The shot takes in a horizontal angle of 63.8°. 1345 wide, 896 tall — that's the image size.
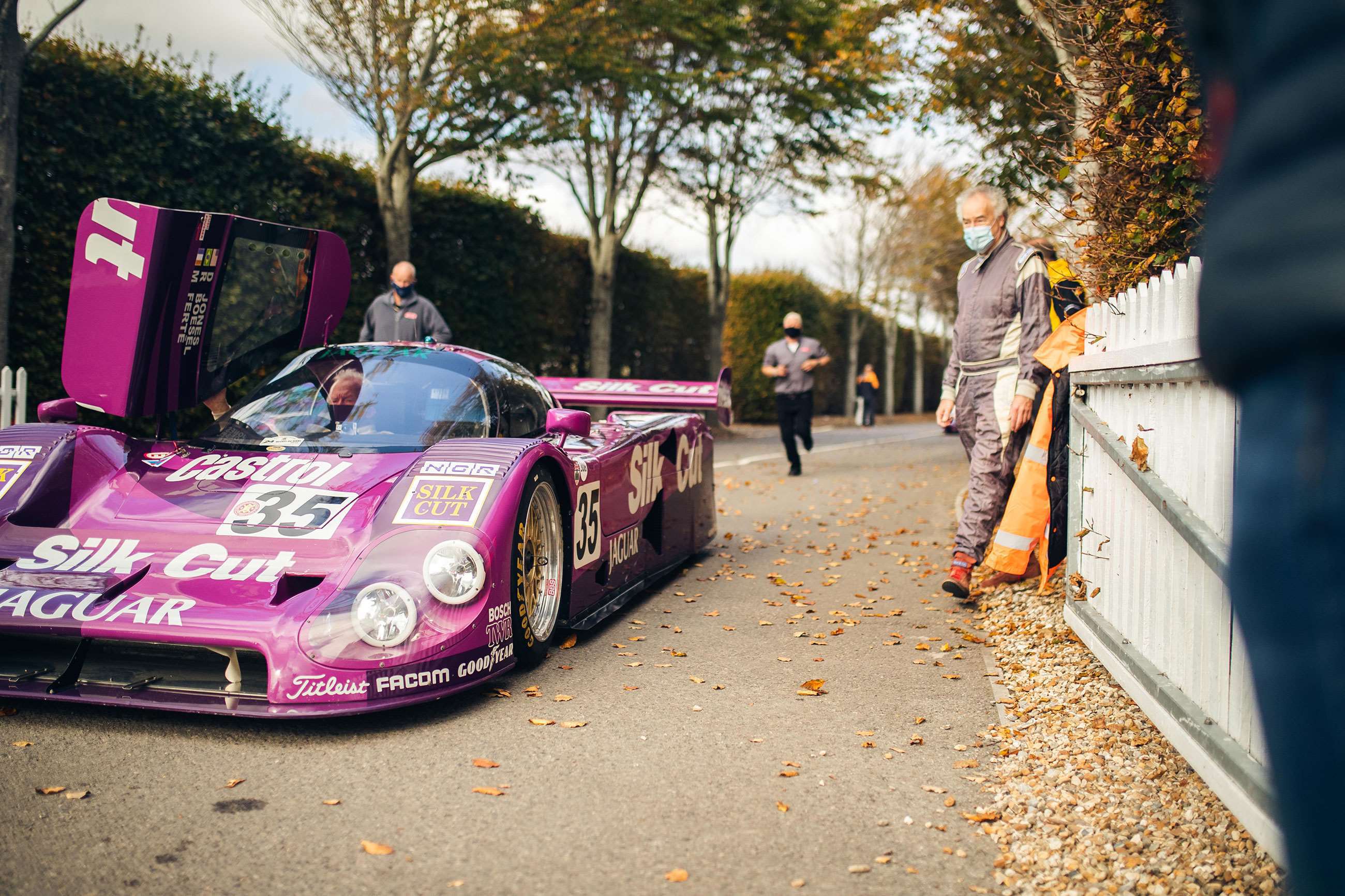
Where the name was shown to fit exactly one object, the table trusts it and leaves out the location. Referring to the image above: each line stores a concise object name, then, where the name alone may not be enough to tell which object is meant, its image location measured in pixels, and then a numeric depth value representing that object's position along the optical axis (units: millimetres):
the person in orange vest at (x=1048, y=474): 5043
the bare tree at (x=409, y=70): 11523
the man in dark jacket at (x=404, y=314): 8281
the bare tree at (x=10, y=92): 7383
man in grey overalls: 5398
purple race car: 3350
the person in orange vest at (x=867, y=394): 29250
